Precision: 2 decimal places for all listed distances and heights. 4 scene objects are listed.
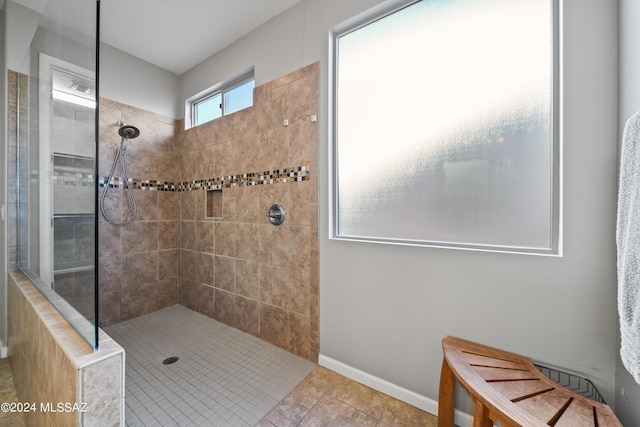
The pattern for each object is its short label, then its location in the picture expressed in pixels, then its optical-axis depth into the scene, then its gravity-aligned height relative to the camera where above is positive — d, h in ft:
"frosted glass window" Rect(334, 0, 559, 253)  3.85 +1.56
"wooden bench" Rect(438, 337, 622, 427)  2.73 -2.17
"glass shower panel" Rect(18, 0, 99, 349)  3.13 +0.88
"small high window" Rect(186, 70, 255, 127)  7.89 +3.87
